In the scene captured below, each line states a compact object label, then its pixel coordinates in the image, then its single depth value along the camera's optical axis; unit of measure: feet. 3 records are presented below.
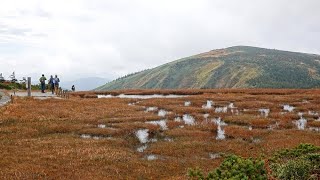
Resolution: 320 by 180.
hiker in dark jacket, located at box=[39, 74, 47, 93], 218.46
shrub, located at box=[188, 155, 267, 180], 41.64
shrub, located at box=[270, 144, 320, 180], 41.83
